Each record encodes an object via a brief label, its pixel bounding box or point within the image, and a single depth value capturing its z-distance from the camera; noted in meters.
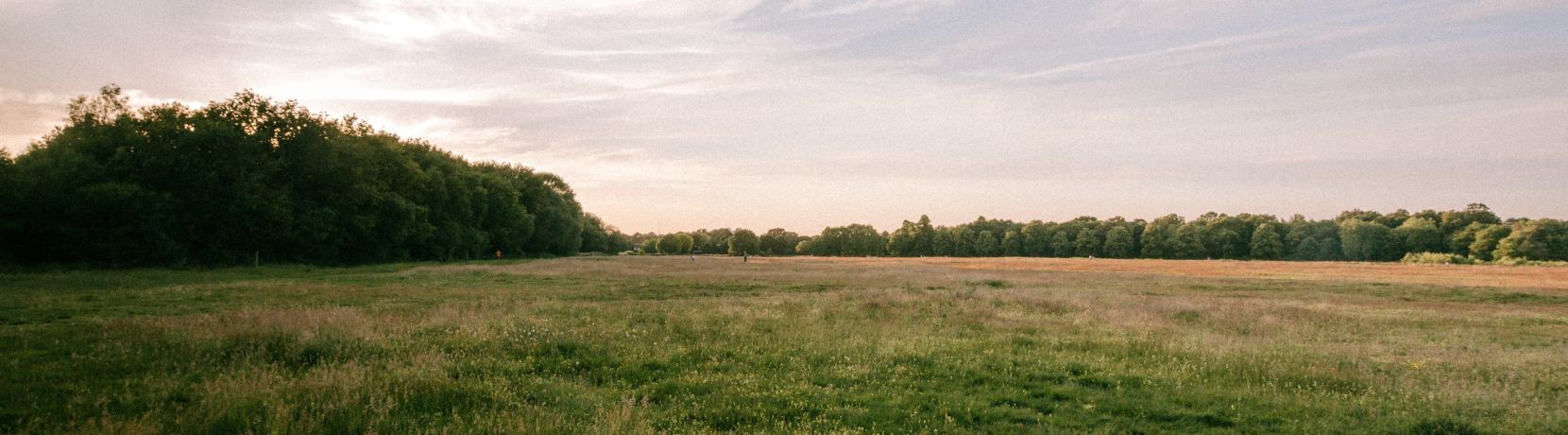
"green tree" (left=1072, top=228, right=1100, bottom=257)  162.75
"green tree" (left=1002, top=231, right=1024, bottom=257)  173.00
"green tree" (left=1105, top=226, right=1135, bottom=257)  157.62
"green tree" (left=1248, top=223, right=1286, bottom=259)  141.62
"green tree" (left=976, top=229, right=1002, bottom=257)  175.38
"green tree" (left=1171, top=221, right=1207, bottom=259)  146.12
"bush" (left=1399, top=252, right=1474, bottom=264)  107.56
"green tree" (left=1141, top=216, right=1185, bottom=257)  149.75
